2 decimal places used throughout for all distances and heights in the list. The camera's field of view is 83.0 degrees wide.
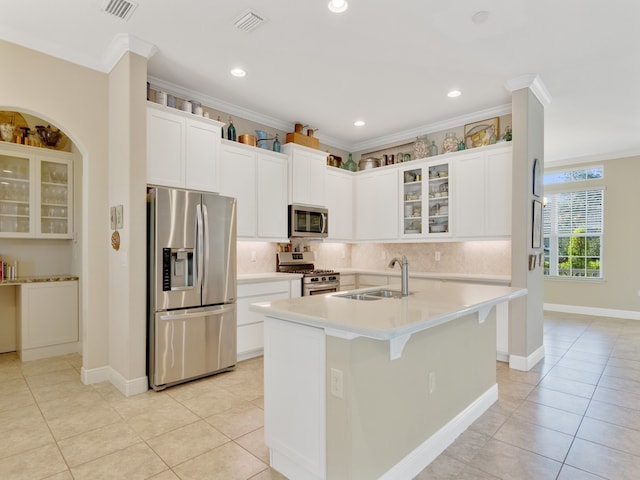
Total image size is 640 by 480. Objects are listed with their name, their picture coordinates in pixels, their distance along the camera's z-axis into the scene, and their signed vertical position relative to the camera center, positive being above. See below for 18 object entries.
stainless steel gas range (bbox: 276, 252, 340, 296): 4.60 -0.50
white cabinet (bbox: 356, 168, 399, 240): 5.35 +0.48
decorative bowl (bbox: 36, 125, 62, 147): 4.41 +1.22
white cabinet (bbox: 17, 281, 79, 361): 4.07 -0.99
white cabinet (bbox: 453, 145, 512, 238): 4.22 +0.53
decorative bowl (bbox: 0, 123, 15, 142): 4.13 +1.17
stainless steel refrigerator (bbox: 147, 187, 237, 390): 3.17 -0.47
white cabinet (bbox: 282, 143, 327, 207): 4.80 +0.84
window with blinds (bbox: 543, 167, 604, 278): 6.71 +0.12
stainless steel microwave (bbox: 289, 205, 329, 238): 4.81 +0.19
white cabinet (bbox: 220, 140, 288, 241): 4.20 +0.59
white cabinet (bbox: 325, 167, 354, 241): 5.45 +0.51
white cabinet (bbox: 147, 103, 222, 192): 3.39 +0.85
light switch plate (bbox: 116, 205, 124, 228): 3.21 +0.16
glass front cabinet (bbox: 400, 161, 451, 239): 4.82 +0.50
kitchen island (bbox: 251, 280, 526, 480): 1.73 -0.80
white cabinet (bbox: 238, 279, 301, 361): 3.95 -0.90
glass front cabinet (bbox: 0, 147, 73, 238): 4.21 +0.49
